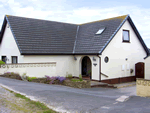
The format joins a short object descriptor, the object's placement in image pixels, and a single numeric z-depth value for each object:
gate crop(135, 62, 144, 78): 18.88
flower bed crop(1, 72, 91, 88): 13.33
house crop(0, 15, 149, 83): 16.12
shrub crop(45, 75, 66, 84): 13.72
